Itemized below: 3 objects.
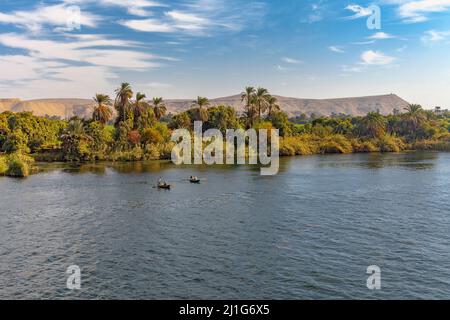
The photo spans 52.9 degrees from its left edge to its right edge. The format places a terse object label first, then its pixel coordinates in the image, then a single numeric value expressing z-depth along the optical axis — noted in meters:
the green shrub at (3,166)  77.50
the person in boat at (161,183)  63.23
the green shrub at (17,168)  75.93
